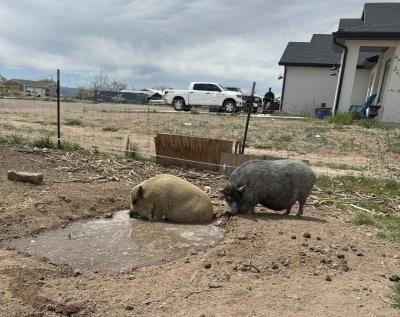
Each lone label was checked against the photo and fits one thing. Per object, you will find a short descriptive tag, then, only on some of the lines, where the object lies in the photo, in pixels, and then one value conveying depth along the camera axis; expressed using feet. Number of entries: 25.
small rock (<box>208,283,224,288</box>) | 13.15
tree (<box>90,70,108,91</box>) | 163.86
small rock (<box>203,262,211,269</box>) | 14.56
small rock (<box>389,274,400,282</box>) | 13.91
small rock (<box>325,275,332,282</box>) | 13.71
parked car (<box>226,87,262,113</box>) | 84.90
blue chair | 60.54
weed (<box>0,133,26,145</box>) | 33.52
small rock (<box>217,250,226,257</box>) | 15.68
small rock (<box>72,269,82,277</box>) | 14.23
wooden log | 23.41
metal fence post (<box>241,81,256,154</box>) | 29.58
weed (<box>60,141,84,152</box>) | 33.02
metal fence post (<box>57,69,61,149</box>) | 33.12
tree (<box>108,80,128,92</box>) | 191.57
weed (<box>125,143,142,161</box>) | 32.21
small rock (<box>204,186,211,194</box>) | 25.82
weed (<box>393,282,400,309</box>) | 12.08
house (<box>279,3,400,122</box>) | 60.90
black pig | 20.88
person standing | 91.85
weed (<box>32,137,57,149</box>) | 32.83
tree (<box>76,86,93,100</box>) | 118.11
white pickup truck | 84.38
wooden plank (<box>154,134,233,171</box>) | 30.19
